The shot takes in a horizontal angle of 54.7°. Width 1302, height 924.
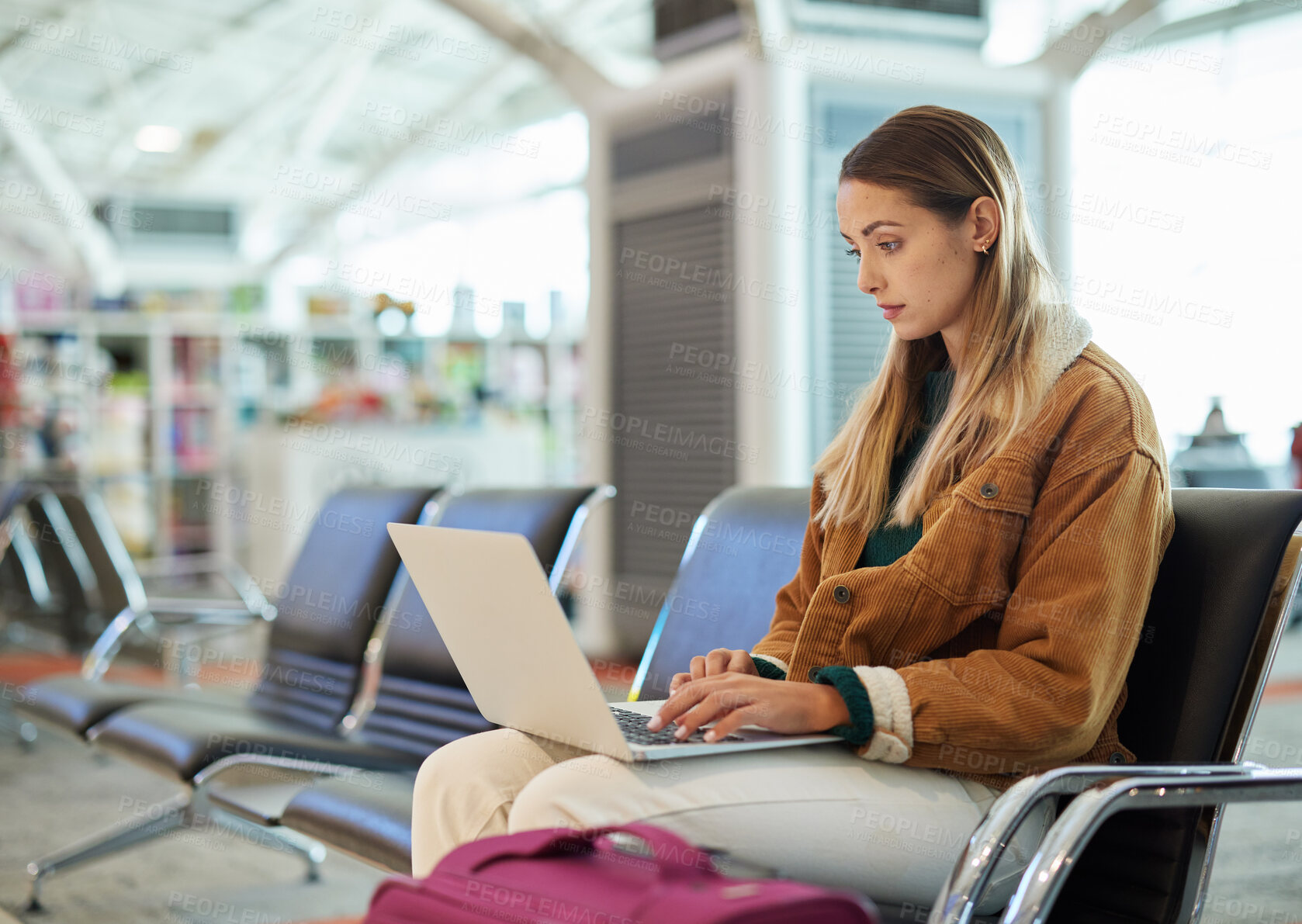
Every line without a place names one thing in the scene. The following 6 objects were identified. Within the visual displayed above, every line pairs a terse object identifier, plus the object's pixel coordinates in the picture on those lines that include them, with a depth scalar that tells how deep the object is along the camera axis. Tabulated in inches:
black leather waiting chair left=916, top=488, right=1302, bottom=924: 47.6
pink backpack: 33.5
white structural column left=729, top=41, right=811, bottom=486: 159.3
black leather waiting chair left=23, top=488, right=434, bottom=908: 87.4
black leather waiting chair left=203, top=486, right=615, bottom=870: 64.7
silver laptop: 43.1
